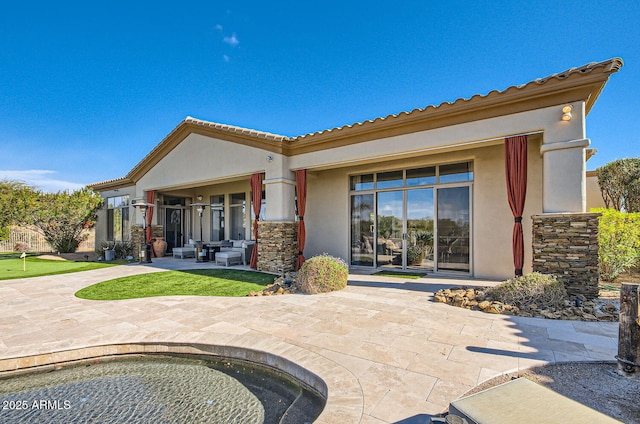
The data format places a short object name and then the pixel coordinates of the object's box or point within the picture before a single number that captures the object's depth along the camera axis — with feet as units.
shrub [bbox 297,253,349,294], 21.75
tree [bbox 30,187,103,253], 44.62
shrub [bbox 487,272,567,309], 16.69
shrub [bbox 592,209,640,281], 24.11
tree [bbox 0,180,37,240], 43.75
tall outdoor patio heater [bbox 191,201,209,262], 39.49
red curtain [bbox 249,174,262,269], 31.83
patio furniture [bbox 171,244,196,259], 43.70
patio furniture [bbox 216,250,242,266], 35.37
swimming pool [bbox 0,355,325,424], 8.63
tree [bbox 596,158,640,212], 33.73
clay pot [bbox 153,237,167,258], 45.52
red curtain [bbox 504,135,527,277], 20.21
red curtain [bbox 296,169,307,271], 30.04
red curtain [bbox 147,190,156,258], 43.78
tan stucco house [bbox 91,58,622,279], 18.83
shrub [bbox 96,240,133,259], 46.81
